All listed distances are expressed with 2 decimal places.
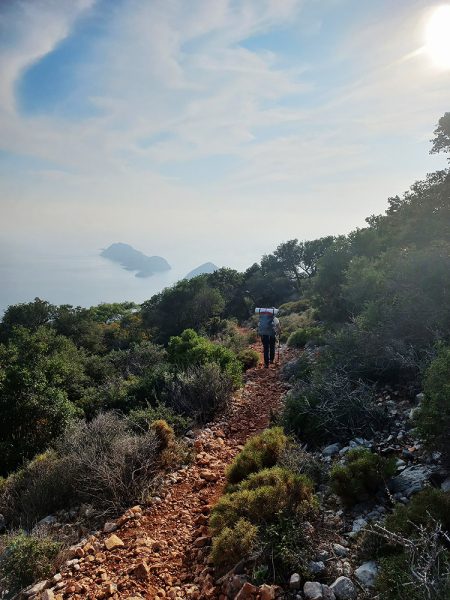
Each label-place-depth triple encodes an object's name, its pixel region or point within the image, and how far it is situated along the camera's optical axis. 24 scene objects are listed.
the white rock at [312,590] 2.47
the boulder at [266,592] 2.57
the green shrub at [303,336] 12.08
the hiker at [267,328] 9.95
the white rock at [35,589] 3.10
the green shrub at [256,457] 4.27
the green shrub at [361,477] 3.39
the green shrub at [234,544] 3.02
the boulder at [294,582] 2.64
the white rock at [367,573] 2.50
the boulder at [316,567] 2.71
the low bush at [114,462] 4.29
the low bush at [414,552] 2.09
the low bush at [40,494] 4.60
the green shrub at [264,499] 3.31
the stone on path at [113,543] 3.56
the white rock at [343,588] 2.43
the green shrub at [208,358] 8.27
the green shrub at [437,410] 3.32
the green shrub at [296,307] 24.78
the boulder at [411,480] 3.22
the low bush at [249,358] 10.77
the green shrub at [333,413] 4.73
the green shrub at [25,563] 3.22
